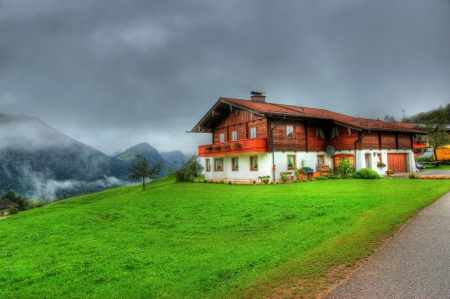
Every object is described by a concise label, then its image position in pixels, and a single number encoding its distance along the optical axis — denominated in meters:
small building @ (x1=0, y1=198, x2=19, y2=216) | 56.83
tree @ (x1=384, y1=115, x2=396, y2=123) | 114.84
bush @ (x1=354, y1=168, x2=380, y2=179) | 24.83
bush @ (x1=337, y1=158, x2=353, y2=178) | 27.27
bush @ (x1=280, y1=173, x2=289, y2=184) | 25.06
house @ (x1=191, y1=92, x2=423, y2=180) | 27.03
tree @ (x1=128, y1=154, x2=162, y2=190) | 27.69
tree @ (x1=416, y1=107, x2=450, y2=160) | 39.38
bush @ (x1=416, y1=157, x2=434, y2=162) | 44.09
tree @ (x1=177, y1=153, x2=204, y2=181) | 33.55
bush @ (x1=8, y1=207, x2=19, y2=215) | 50.25
